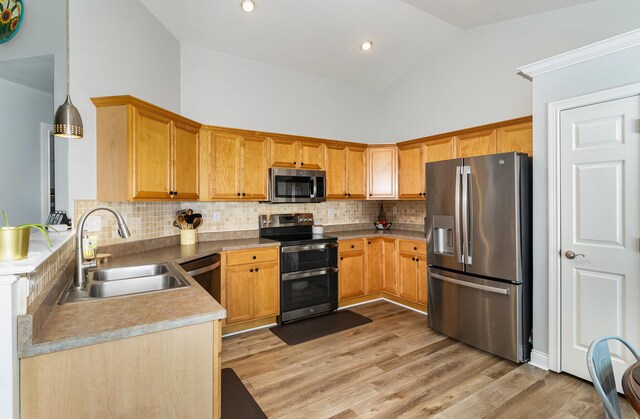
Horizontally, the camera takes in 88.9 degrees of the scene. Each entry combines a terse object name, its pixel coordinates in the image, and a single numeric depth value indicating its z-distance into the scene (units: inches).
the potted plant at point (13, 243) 43.6
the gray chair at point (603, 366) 48.1
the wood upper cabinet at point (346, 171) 174.1
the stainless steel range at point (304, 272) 144.5
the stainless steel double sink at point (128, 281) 78.0
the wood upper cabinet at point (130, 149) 102.0
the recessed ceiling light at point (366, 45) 160.2
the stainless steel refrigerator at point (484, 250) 108.6
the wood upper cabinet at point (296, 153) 156.3
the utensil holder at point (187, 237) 136.6
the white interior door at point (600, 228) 88.3
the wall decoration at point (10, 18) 79.3
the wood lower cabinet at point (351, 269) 163.0
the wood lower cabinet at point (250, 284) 131.9
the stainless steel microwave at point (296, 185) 154.2
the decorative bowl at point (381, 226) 195.9
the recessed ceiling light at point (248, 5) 125.3
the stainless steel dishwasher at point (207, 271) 110.8
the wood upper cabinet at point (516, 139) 128.2
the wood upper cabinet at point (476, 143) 140.8
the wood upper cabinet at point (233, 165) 138.6
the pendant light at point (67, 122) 77.2
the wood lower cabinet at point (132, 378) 45.9
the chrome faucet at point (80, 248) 70.2
